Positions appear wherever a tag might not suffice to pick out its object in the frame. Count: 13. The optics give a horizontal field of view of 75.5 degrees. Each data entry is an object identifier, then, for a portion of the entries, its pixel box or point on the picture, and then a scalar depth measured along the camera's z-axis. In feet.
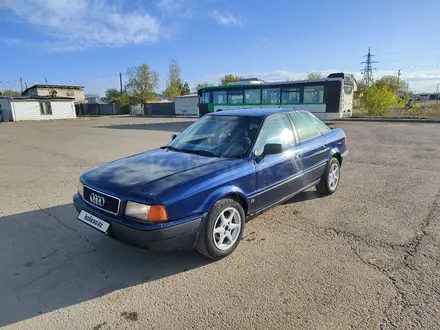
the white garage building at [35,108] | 113.29
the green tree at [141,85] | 181.98
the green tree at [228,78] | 228.43
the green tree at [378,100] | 80.12
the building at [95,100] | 201.83
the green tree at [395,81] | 215.47
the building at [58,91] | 155.43
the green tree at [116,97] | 171.99
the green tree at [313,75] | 198.08
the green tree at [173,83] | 207.41
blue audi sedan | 8.78
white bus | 57.47
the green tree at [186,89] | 236.02
